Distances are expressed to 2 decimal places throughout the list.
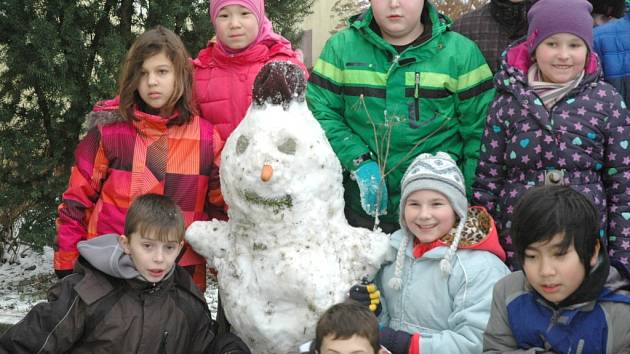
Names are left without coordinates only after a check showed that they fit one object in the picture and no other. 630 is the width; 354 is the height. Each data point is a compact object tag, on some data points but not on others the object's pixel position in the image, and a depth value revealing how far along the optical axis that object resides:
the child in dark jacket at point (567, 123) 3.08
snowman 3.10
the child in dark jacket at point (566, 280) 2.42
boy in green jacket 3.49
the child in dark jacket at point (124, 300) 2.98
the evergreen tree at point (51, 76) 5.34
